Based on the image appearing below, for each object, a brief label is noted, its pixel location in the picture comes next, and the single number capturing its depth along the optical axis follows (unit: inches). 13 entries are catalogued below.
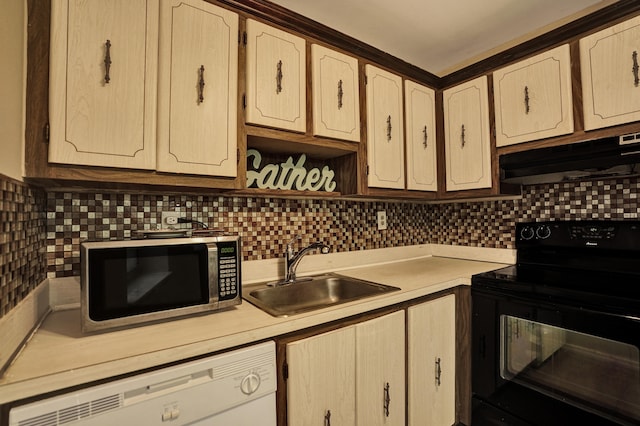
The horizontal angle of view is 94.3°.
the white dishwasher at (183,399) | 26.1
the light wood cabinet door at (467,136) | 71.6
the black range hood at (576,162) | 51.0
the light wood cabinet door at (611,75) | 52.0
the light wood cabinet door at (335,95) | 58.0
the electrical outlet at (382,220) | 83.4
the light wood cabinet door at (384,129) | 66.1
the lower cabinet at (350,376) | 40.2
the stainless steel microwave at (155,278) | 34.0
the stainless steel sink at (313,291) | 56.5
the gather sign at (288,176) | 60.4
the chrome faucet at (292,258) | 61.7
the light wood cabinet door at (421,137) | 73.8
